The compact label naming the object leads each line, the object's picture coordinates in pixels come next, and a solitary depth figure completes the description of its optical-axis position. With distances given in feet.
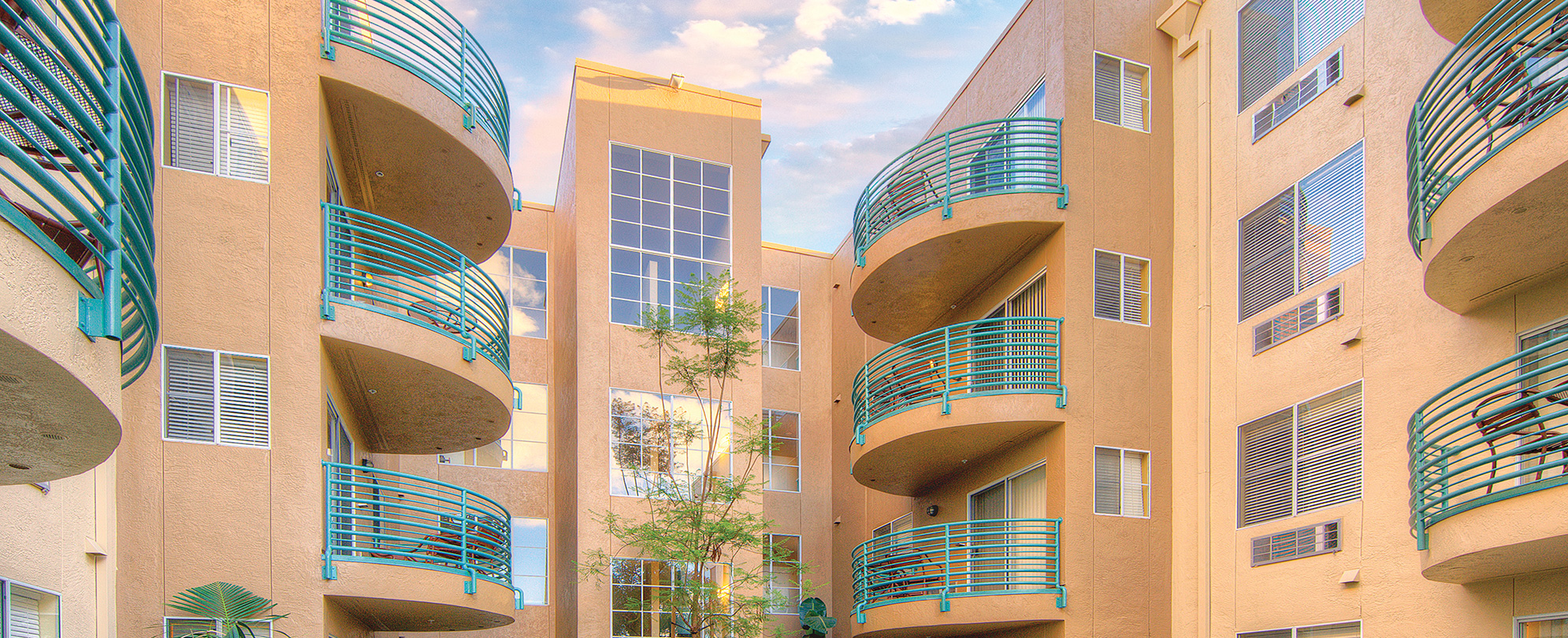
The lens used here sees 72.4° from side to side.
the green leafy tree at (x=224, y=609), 31.83
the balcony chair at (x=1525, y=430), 27.07
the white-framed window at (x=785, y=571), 75.97
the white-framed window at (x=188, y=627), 33.17
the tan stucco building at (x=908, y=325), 29.07
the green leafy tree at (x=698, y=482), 56.39
